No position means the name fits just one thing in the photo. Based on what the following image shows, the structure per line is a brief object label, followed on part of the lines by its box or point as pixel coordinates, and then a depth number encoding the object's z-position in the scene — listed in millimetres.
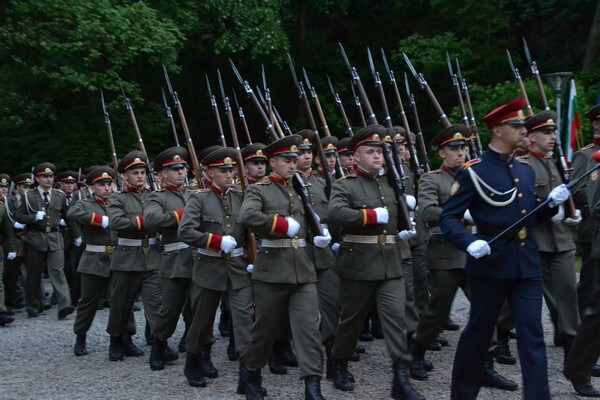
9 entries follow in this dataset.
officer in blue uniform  5406
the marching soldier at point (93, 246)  8875
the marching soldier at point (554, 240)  7109
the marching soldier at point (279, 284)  6383
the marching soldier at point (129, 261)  8422
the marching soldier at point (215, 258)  7055
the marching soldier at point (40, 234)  11914
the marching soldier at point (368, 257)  6438
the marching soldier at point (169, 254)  7926
